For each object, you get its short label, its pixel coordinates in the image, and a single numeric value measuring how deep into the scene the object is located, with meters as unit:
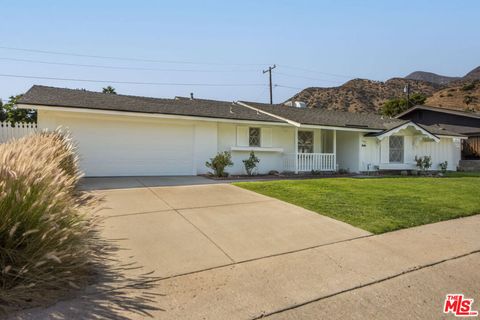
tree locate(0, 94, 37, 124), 19.43
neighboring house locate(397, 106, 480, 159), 24.28
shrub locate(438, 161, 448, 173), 19.28
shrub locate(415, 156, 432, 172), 17.77
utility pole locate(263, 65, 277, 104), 33.16
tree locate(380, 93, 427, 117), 38.78
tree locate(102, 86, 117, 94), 28.36
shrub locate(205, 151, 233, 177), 12.94
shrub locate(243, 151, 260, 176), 14.37
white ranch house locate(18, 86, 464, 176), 12.05
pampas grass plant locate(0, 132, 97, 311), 2.93
